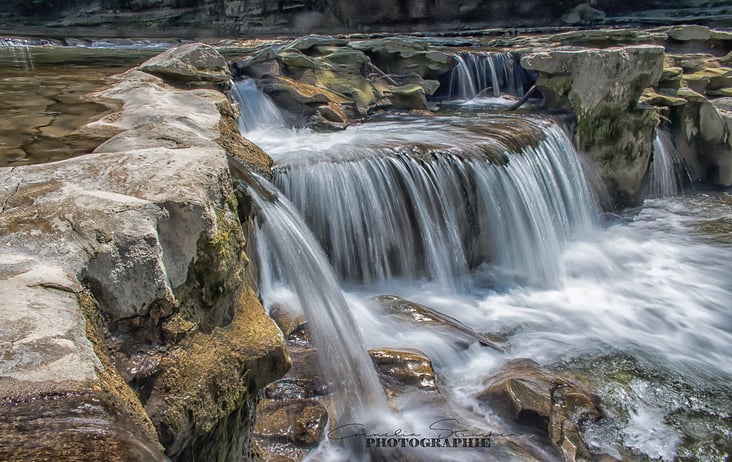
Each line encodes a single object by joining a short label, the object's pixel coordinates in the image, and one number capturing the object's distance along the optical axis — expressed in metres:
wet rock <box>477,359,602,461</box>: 3.32
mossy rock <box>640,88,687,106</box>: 8.55
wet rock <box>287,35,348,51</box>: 10.00
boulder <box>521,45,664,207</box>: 7.28
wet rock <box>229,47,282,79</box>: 8.62
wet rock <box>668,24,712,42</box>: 12.77
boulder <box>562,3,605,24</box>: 23.83
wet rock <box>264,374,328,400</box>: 3.36
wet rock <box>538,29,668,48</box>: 11.35
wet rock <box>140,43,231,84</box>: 5.51
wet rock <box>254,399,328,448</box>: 3.07
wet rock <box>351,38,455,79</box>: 10.88
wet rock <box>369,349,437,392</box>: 3.64
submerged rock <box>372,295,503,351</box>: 4.37
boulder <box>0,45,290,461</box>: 1.28
